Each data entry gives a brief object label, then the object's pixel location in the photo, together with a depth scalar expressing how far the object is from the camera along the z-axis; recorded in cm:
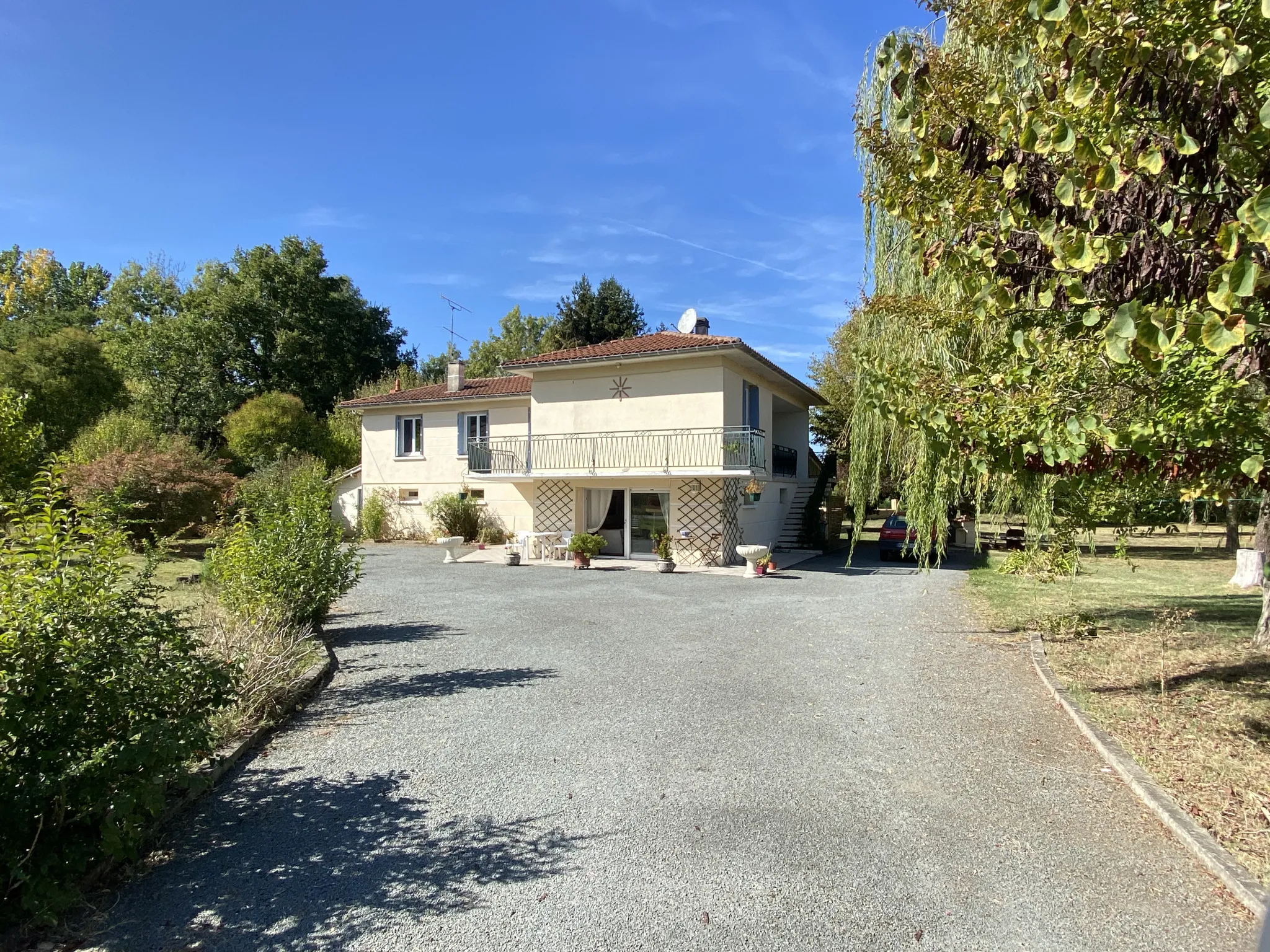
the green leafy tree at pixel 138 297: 3806
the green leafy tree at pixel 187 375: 3309
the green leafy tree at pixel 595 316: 3572
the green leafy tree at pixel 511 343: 4397
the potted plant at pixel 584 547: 1752
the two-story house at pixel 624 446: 1816
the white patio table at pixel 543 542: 1908
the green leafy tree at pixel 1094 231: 281
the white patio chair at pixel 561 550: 1900
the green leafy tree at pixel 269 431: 2795
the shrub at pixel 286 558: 743
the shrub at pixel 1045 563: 868
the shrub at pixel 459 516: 2250
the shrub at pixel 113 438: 1974
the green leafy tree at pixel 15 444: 1253
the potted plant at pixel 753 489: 1805
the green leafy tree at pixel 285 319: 3422
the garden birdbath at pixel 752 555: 1572
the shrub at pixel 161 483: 1639
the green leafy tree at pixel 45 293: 3491
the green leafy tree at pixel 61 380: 2483
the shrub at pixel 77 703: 288
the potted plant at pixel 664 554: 1705
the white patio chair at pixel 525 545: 1914
